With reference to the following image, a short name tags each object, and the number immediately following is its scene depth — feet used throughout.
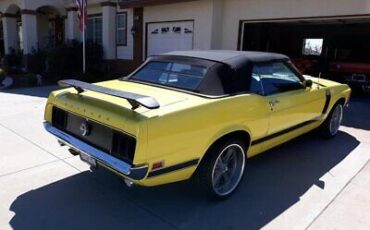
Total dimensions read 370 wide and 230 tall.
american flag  39.73
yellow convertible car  9.28
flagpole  39.57
